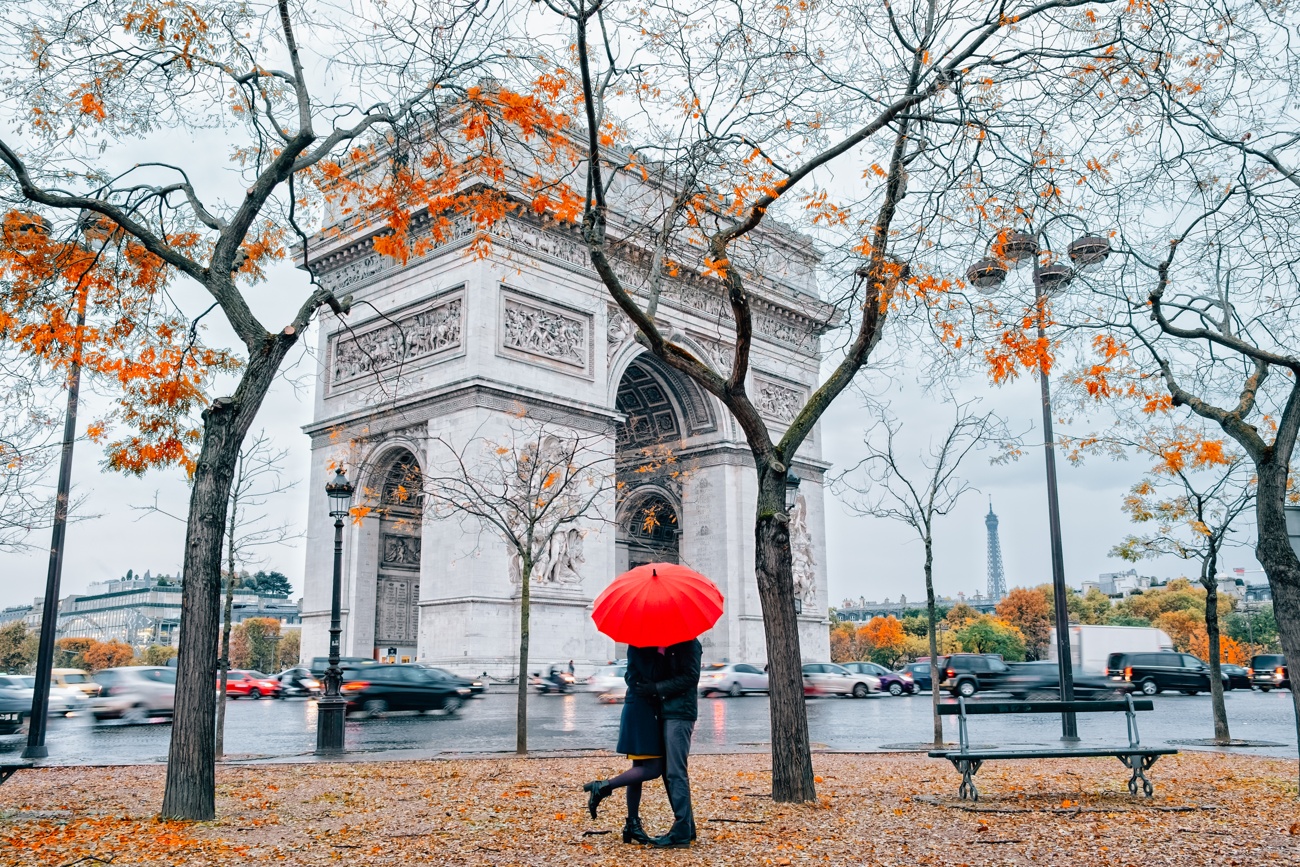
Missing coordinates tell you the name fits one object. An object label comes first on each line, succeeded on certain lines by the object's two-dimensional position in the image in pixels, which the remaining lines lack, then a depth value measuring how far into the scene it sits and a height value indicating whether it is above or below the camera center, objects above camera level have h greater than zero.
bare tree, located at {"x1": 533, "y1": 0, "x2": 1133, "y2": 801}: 9.47 +4.28
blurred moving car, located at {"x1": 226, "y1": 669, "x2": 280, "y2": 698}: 37.12 -1.61
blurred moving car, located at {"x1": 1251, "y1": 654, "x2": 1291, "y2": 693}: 42.19 -1.59
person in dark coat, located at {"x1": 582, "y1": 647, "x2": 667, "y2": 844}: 7.09 -0.58
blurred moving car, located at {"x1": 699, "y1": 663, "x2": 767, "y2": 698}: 34.00 -1.39
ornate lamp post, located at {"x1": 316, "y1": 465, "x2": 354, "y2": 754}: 15.88 -0.73
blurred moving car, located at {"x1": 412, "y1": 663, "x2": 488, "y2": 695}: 25.31 -0.99
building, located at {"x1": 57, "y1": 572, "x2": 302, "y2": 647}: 143.75 +3.45
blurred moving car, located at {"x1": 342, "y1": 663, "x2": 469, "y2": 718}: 24.45 -1.20
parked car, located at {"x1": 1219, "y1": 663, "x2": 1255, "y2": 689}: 44.38 -1.86
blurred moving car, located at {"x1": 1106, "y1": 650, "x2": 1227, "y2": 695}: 36.03 -1.32
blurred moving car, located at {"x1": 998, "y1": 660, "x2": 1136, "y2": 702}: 31.81 -1.54
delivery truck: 37.59 -0.48
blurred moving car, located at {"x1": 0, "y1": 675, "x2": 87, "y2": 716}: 29.36 -1.63
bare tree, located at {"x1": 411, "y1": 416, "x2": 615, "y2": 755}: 27.75 +3.99
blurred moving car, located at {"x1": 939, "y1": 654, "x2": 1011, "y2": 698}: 34.03 -1.24
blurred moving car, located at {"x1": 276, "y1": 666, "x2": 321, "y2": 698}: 32.94 -1.42
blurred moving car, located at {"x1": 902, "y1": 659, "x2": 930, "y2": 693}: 40.24 -1.51
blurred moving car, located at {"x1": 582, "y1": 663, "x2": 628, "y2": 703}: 29.78 -1.33
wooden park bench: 8.93 -0.96
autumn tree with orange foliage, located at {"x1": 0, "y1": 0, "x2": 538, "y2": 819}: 8.79 +3.97
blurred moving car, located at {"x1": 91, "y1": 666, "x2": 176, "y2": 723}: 25.72 -1.32
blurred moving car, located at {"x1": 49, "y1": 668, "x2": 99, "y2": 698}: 31.67 -1.17
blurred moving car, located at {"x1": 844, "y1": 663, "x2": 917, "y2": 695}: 37.69 -1.57
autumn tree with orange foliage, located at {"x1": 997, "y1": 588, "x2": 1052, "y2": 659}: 98.00 +1.24
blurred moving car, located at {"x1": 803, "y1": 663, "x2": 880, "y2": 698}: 35.88 -1.53
